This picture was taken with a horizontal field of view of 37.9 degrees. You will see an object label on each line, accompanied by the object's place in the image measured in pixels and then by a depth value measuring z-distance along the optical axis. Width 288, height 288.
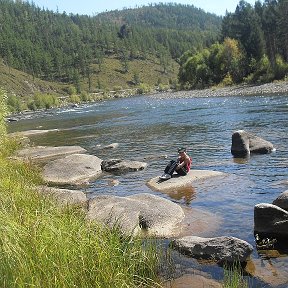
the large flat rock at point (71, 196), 14.36
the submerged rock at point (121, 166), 24.27
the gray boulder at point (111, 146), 33.84
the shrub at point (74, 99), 140.75
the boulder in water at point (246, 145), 25.09
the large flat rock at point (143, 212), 13.11
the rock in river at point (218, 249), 10.44
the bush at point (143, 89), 167.88
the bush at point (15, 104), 117.43
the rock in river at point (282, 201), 12.99
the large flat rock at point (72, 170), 22.30
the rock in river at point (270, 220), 11.84
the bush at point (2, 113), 26.39
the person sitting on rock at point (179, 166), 20.34
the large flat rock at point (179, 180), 19.12
